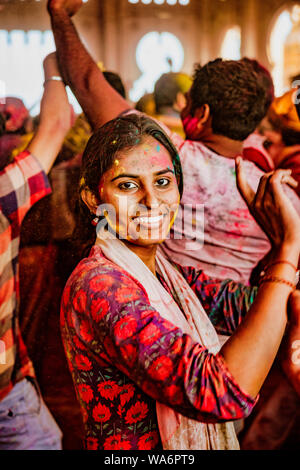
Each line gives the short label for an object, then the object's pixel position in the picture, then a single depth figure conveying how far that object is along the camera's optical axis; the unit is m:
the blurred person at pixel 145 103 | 1.73
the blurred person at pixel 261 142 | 1.66
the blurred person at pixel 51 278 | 1.55
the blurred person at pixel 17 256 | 1.38
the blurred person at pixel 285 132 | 1.73
